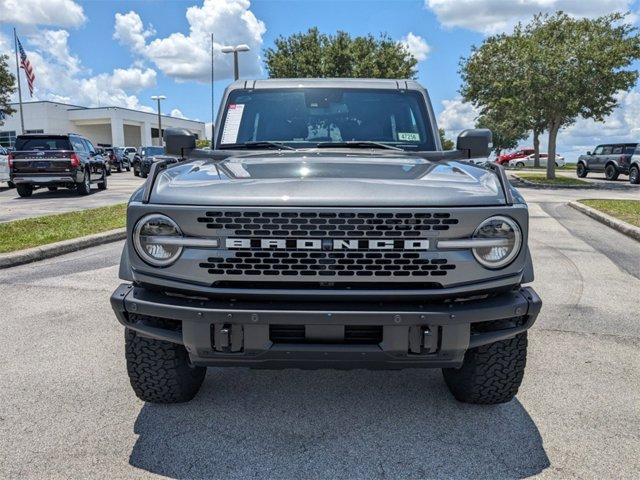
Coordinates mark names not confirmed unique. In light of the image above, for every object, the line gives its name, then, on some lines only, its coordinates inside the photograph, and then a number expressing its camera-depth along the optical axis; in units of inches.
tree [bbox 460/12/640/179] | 869.2
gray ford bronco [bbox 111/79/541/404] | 97.2
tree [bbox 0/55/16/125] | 1378.4
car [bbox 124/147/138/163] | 1531.7
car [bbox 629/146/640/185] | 992.9
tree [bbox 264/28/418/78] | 1229.1
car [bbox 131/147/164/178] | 1080.2
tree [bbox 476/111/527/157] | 1267.2
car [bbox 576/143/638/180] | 1043.6
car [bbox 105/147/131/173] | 1467.8
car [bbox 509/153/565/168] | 1971.0
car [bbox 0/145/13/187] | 753.0
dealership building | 2239.2
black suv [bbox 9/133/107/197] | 636.7
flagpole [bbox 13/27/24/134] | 1438.2
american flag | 1415.8
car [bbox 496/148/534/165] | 2024.4
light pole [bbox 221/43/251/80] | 879.1
